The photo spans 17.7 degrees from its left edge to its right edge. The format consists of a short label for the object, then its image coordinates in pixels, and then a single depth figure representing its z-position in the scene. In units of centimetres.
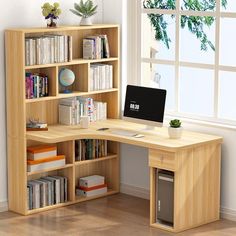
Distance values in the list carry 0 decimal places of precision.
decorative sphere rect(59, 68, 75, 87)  653
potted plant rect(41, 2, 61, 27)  632
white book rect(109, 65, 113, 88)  690
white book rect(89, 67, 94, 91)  673
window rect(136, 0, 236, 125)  623
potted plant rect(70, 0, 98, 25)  661
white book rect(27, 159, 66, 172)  632
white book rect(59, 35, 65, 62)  640
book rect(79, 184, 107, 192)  680
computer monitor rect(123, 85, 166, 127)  630
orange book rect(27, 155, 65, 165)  632
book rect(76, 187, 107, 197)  679
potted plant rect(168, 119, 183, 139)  605
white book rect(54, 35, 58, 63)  635
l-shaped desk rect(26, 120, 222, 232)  585
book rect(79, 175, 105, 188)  681
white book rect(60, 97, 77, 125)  663
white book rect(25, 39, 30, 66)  614
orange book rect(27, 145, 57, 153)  638
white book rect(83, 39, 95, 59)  668
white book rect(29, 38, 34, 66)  616
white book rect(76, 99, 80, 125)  667
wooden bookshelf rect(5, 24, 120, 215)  618
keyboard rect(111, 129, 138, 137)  628
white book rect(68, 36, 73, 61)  647
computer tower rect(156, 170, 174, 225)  592
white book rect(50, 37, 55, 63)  632
